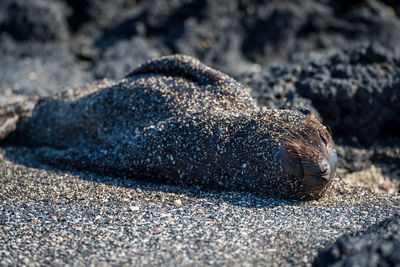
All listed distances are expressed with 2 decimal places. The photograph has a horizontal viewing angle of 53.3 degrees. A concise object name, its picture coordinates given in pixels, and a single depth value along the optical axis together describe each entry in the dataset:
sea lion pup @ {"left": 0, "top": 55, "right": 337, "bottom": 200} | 3.86
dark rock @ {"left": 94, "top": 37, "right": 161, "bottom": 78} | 8.99
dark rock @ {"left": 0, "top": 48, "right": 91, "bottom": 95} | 8.19
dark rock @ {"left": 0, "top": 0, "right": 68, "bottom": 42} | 10.37
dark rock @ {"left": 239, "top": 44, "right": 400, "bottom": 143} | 5.79
